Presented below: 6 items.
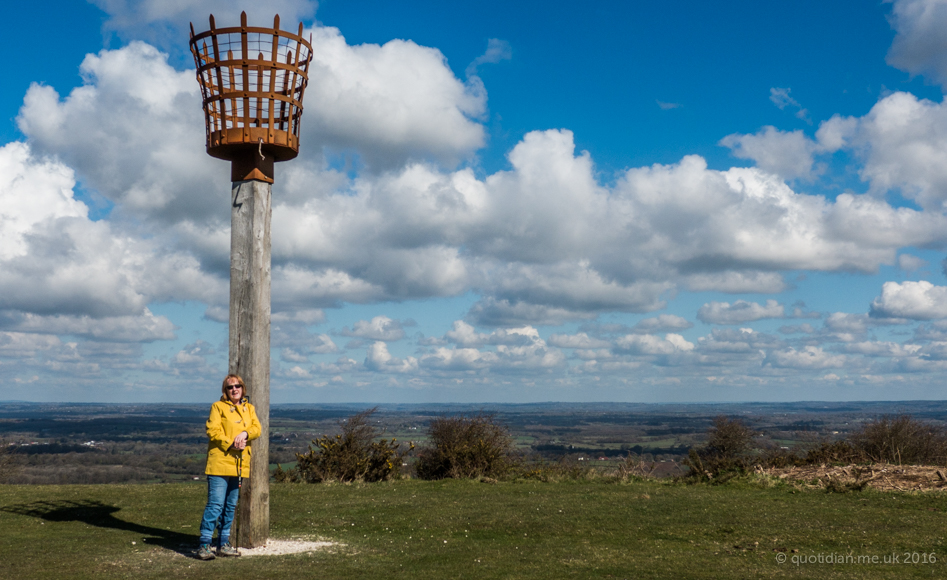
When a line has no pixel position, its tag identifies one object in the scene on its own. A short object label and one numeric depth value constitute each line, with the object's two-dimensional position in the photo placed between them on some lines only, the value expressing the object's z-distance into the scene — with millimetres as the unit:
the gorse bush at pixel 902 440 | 17172
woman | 7266
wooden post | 7773
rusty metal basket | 8062
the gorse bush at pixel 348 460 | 15570
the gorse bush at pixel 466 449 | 16062
